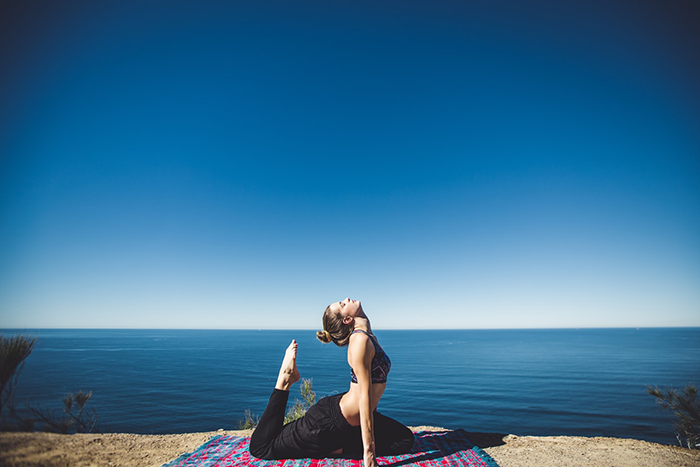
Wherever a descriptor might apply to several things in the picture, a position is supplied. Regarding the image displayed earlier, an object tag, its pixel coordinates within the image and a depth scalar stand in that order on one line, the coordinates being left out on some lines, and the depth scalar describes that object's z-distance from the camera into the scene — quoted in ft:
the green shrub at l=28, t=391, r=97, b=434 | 8.95
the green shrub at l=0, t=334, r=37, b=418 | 8.04
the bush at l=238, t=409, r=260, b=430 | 27.82
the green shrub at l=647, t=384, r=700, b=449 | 22.91
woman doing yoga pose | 13.01
